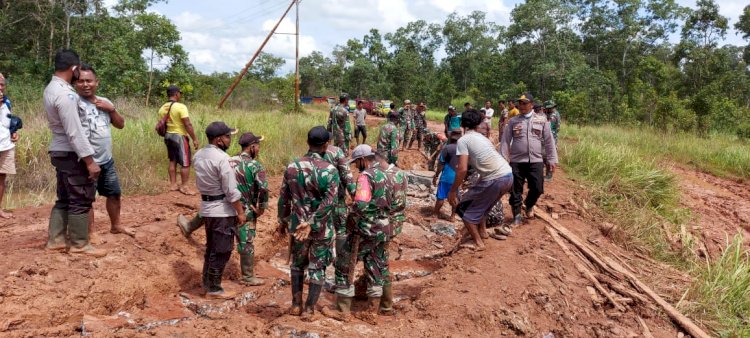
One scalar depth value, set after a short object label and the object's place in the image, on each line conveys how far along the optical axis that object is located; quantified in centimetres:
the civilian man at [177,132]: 654
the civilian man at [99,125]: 425
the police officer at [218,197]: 413
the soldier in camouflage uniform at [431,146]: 1100
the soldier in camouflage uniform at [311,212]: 395
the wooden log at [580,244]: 552
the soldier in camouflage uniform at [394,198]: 430
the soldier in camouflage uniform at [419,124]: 1416
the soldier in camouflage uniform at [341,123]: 1047
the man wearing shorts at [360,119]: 1297
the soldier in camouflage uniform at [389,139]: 940
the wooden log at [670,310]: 455
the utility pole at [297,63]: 2036
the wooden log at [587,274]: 489
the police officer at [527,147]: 619
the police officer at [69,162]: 400
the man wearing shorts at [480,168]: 521
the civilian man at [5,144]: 524
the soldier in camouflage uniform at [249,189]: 475
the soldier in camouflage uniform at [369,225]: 418
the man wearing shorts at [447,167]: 670
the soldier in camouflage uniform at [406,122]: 1373
